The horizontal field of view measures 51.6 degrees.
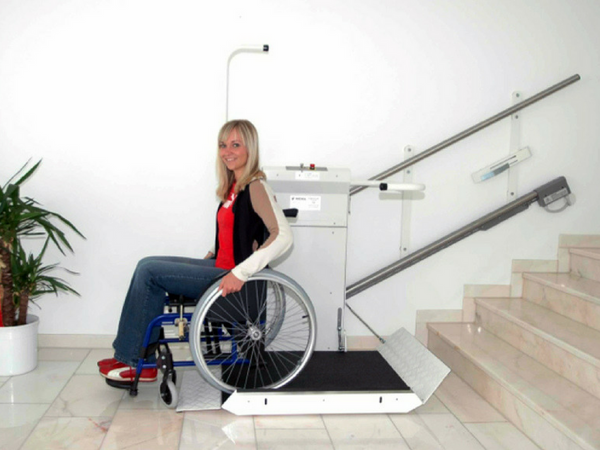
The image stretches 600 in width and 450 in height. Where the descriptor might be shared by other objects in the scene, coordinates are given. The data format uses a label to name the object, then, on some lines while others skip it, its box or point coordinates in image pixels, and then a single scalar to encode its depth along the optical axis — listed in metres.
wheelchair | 2.30
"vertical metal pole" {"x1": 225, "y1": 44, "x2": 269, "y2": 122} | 2.99
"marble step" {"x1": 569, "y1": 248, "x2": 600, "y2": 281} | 3.05
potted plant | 2.66
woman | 2.28
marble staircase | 2.17
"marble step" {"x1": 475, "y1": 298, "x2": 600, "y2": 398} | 2.35
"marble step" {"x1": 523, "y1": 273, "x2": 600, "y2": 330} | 2.72
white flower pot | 2.71
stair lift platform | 2.39
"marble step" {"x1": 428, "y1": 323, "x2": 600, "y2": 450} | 2.07
